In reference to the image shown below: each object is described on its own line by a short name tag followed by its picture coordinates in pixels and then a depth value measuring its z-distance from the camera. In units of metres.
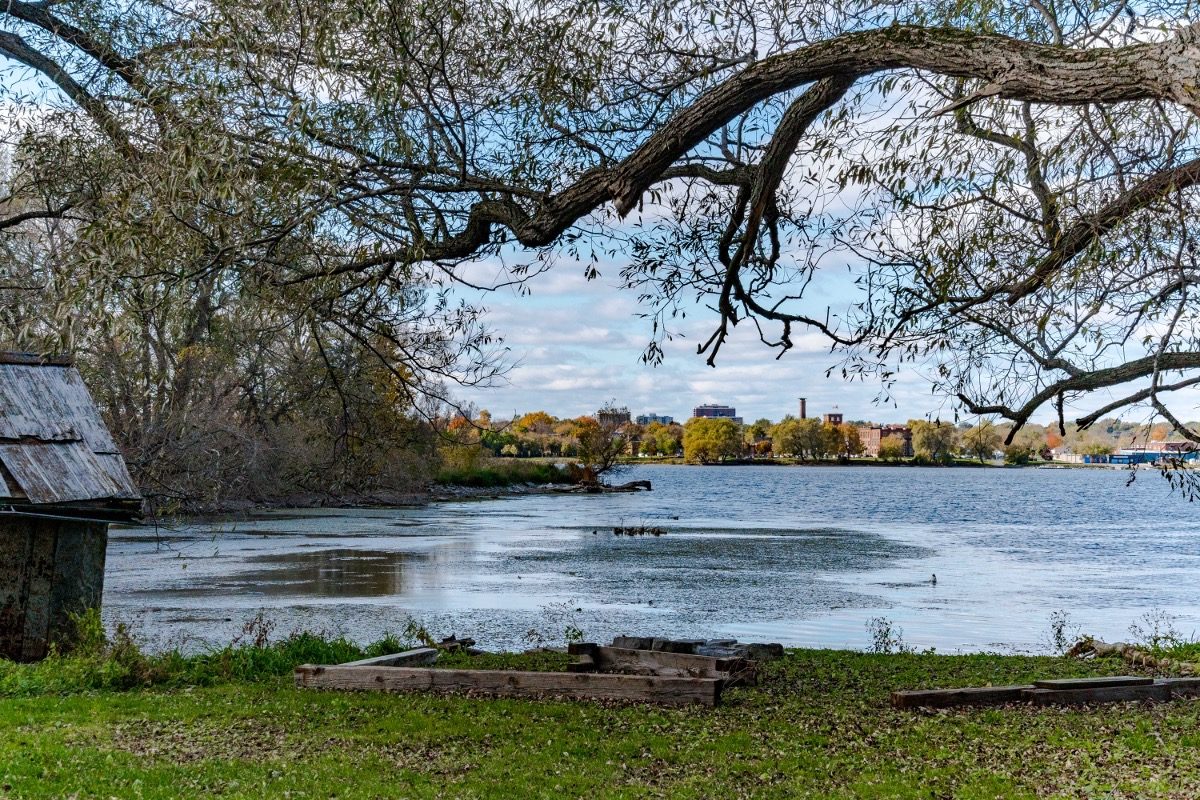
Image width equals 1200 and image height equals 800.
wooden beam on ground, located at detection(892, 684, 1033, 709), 10.25
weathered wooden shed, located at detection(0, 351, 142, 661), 12.57
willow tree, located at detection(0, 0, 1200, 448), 8.20
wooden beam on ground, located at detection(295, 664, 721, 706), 10.25
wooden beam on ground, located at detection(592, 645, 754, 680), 11.47
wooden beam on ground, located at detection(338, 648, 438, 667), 11.54
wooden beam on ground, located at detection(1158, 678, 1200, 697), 10.82
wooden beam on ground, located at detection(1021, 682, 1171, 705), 10.52
